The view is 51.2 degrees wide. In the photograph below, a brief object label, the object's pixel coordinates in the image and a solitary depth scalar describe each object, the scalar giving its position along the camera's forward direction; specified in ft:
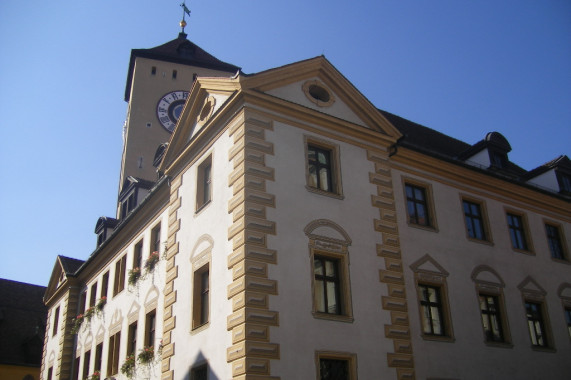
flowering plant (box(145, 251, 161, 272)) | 73.20
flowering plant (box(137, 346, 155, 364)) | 66.49
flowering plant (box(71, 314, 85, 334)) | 97.96
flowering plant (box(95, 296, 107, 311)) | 89.86
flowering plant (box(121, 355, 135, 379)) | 70.54
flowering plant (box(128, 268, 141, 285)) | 78.71
